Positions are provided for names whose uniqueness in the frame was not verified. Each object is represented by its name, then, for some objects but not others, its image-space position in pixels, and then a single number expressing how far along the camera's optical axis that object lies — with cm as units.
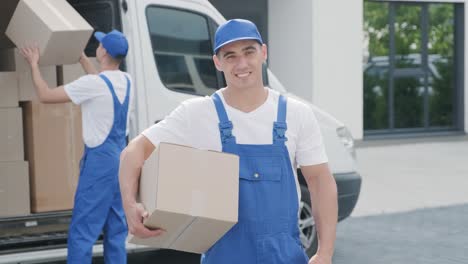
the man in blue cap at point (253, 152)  442
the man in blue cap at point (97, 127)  799
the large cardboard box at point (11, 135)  873
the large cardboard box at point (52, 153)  884
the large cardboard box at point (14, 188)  875
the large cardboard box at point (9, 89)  863
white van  841
